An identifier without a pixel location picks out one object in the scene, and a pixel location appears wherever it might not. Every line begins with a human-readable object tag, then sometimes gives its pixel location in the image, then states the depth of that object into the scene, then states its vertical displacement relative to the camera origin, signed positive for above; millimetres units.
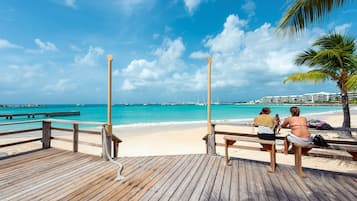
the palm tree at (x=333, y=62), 5898 +1518
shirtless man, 3182 -534
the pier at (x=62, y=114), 32312 -2322
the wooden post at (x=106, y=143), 3945 -972
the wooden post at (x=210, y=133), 4332 -803
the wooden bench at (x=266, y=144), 3190 -847
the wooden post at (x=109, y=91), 3994 +278
